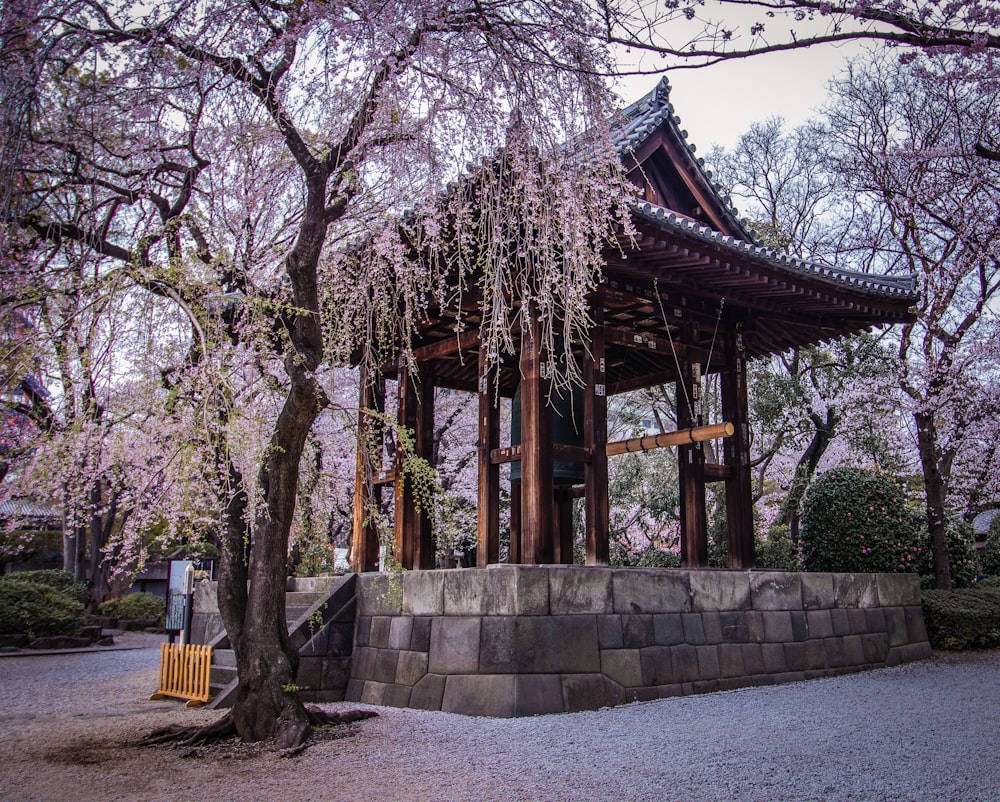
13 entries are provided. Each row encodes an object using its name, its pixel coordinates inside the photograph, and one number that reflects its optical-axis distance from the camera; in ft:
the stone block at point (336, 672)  26.18
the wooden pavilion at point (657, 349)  25.02
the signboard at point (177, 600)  32.62
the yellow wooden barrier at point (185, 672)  26.50
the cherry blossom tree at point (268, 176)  15.89
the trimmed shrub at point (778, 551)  39.75
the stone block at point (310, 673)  25.49
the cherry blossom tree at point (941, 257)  43.11
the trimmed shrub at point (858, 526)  34.81
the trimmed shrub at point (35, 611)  48.78
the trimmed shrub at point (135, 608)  64.49
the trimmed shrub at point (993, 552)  59.93
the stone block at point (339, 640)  26.68
